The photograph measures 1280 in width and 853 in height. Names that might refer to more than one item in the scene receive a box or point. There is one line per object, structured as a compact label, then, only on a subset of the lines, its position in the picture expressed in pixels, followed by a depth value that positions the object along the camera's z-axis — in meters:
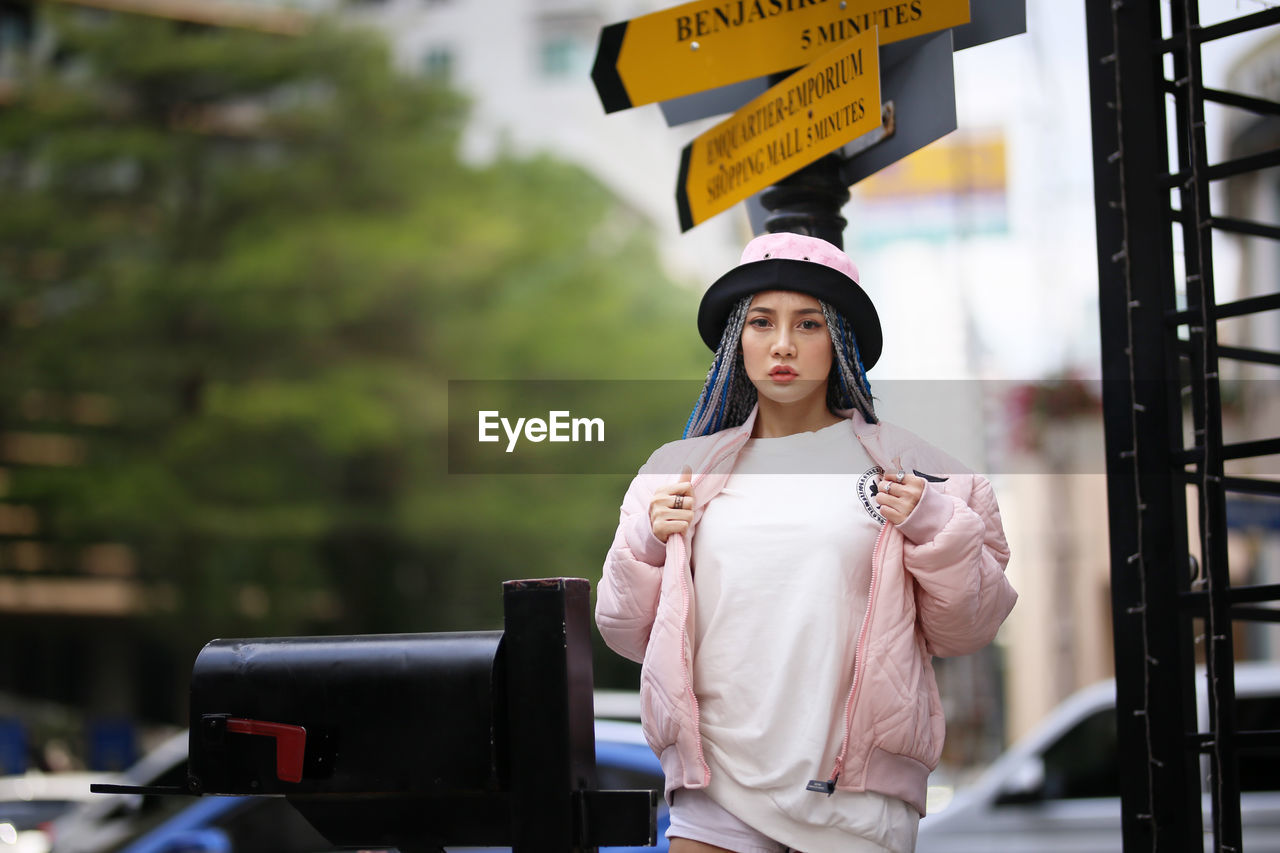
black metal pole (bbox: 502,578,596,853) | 2.34
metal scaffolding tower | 3.05
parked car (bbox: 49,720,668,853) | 5.58
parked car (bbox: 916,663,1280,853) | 7.53
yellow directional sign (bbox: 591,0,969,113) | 3.31
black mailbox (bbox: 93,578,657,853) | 2.35
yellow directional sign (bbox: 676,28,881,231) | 3.06
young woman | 2.59
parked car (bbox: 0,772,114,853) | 8.66
